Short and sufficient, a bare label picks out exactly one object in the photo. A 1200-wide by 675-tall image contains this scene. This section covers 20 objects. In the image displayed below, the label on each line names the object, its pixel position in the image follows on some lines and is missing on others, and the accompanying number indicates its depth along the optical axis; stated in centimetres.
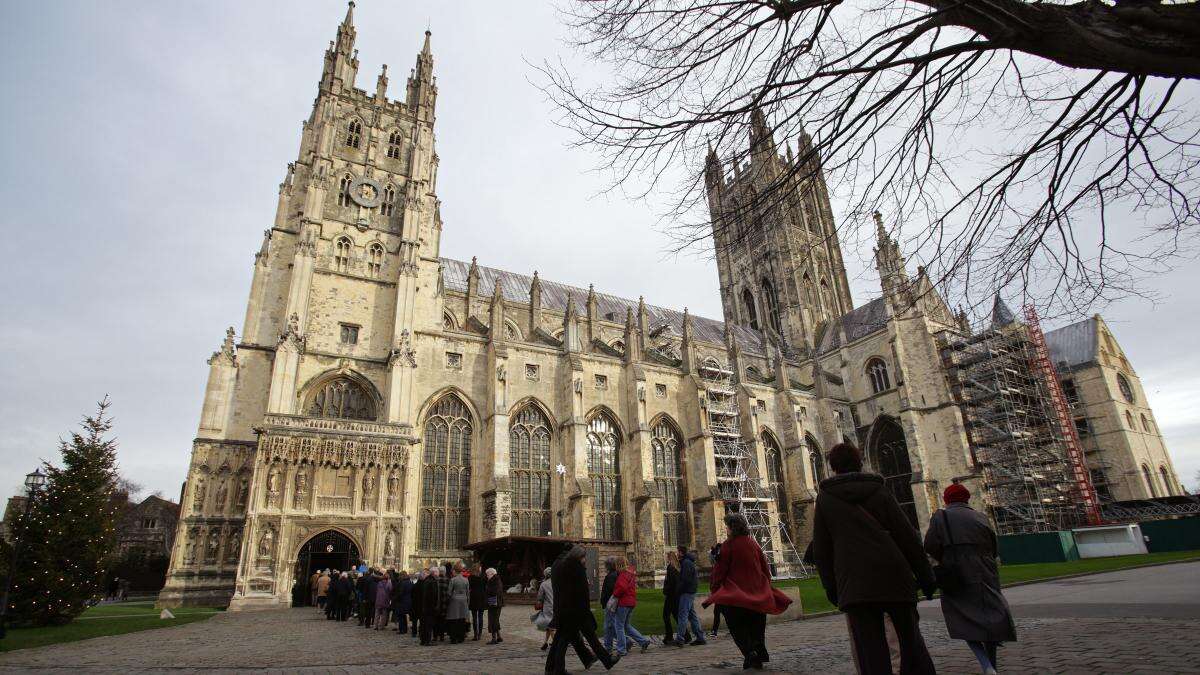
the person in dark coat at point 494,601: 1059
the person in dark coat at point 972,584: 463
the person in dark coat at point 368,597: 1436
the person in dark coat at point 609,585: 855
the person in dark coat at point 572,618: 639
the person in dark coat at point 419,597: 1100
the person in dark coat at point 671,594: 904
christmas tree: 1467
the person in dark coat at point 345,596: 1584
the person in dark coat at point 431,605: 1079
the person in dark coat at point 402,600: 1242
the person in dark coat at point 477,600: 1130
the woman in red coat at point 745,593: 589
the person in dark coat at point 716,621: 976
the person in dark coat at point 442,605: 1110
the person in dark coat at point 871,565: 346
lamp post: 1213
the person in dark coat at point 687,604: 883
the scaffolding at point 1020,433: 3184
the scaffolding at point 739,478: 2988
